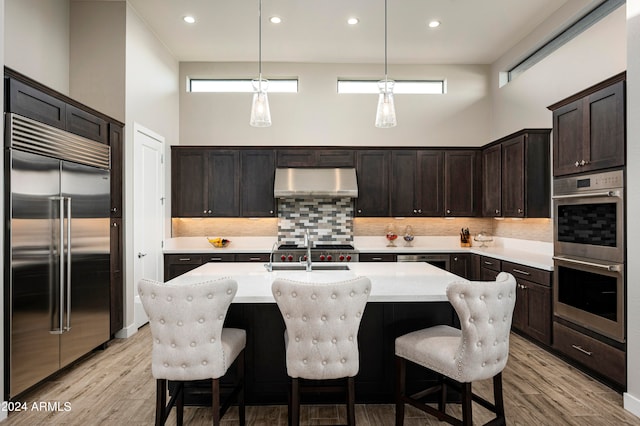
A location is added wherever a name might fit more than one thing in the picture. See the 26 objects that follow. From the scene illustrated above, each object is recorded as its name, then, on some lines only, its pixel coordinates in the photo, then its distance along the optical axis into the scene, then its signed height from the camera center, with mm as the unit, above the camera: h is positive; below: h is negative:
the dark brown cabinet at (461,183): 5859 +404
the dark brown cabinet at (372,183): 5852 +405
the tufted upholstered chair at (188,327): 2080 -601
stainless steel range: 5395 -579
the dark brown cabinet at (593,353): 2926 -1130
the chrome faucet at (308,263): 3283 -420
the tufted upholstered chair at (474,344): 2076 -727
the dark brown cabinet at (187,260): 5426 -651
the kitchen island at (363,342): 2764 -895
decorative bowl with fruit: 5727 -432
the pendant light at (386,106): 3113 +805
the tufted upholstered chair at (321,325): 2082 -591
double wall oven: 2938 -330
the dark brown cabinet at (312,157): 5828 +777
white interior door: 4598 +51
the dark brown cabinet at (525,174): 4613 +431
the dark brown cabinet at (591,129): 2953 +653
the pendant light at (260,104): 2947 +779
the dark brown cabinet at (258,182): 5812 +419
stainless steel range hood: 5621 +393
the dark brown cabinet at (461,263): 5523 -707
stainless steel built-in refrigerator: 2775 -295
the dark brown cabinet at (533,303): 3867 -923
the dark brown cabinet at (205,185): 5793 +377
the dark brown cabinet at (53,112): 2830 +805
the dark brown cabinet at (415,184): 5859 +390
